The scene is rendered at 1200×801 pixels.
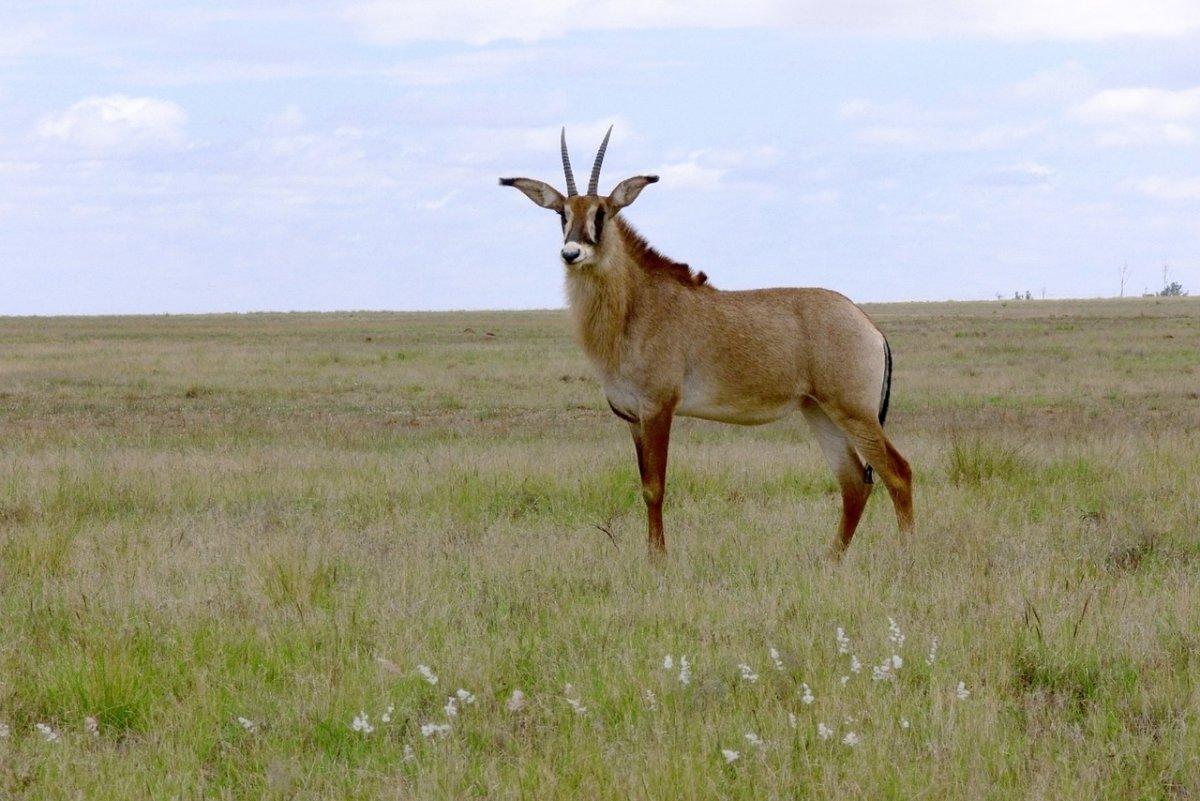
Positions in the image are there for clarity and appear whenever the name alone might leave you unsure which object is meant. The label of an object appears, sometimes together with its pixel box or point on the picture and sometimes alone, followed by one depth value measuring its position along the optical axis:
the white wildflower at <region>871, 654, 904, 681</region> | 9.85
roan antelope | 17.12
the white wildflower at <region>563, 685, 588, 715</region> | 9.30
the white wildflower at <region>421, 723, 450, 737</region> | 8.80
